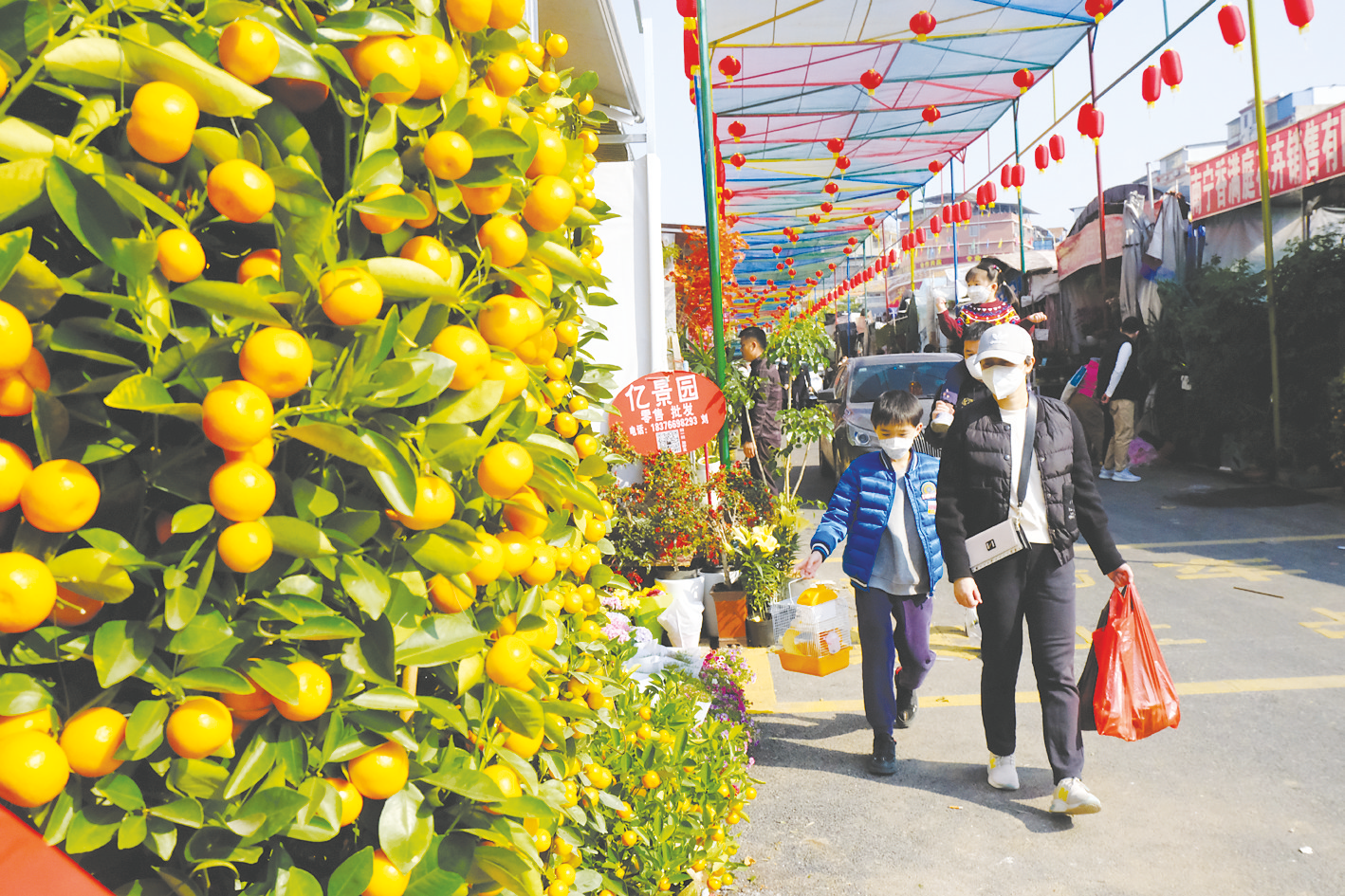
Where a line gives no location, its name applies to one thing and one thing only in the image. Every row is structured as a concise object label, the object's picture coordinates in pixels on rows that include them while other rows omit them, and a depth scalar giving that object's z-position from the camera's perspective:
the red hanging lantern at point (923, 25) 10.05
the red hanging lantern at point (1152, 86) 9.59
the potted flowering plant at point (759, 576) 5.53
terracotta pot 5.55
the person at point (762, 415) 7.84
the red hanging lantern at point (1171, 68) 9.28
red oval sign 5.83
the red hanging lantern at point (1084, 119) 11.47
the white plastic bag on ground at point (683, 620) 5.27
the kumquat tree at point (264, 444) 0.82
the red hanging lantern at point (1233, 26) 8.41
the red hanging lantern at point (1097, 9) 9.26
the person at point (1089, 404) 10.80
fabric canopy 10.66
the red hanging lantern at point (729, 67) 11.17
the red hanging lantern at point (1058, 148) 12.84
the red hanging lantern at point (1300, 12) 7.34
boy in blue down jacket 3.93
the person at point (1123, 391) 10.86
